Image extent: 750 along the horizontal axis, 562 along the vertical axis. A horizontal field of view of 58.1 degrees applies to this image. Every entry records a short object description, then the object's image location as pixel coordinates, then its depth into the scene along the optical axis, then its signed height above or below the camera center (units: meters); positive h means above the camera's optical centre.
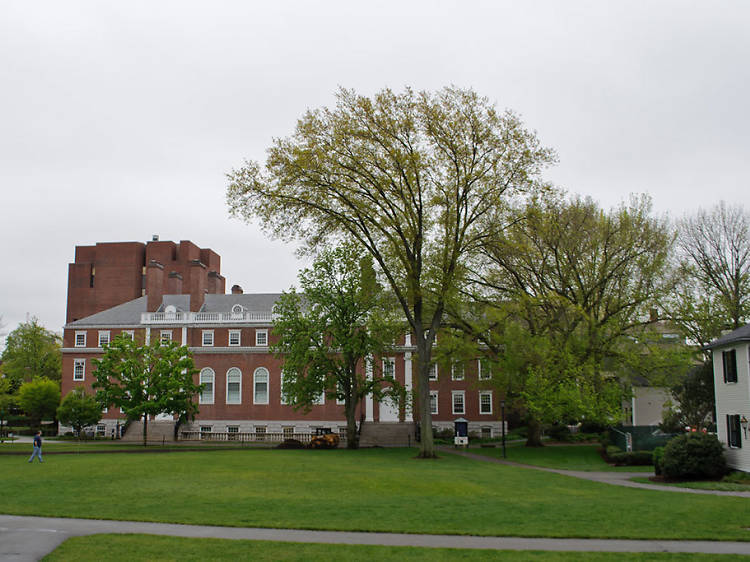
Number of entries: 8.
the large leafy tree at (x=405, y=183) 35.97 +10.47
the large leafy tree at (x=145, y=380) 47.16 -0.31
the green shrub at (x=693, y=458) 27.33 -3.46
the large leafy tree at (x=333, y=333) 46.12 +2.85
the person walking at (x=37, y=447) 33.22 -3.47
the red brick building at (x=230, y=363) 60.53 +1.17
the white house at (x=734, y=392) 28.11 -0.86
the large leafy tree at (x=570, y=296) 38.47 +4.71
